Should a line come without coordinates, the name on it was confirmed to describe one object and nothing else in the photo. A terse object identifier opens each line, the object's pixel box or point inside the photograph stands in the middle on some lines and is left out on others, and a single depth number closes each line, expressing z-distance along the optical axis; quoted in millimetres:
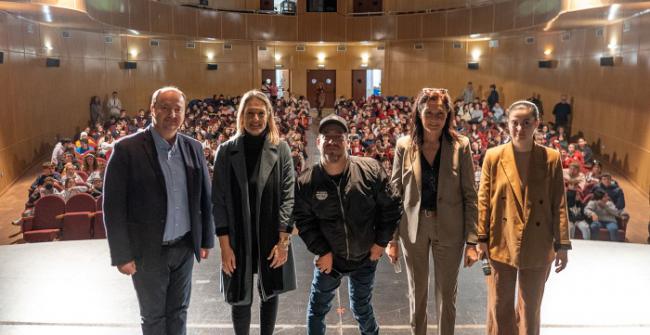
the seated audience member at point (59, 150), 10289
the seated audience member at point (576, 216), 7258
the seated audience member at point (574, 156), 10141
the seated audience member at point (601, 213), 7242
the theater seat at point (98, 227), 6652
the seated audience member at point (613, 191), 7859
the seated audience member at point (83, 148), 11124
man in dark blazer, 2613
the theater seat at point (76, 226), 6582
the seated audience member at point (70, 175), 8143
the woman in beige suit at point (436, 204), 2822
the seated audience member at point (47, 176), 8403
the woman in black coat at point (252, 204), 2760
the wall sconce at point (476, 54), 20609
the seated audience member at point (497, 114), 15362
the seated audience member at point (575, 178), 8503
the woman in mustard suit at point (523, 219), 2807
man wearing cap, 2689
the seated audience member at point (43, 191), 7762
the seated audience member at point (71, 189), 7852
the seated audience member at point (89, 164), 8789
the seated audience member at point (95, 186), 7837
